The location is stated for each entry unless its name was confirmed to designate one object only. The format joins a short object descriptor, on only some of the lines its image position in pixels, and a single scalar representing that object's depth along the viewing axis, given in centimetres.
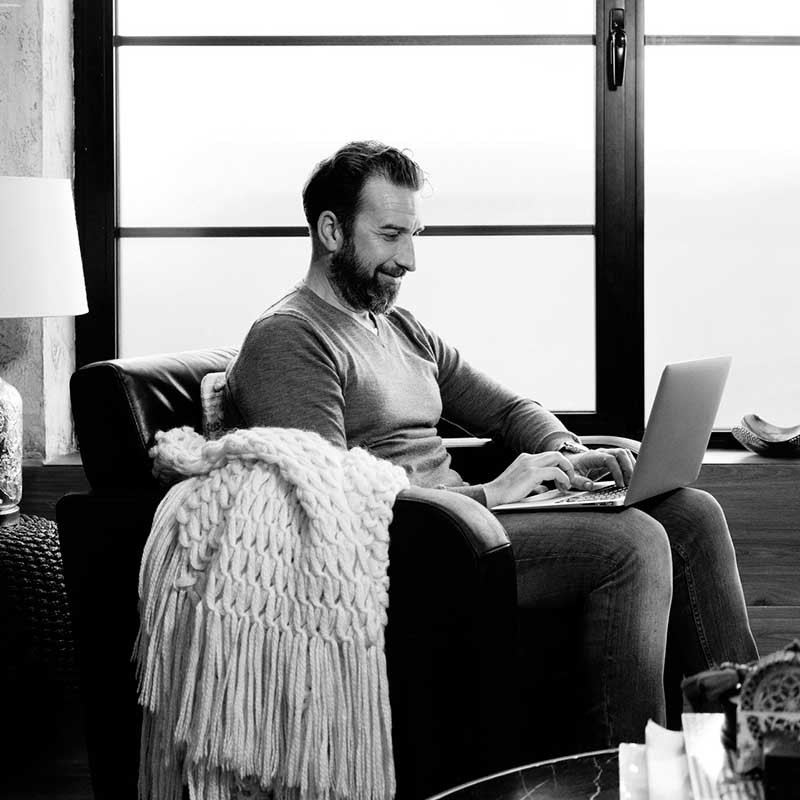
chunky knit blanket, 360
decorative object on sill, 466
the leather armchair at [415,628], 361
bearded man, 377
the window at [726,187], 483
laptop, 383
